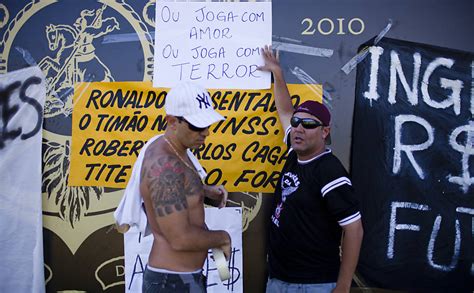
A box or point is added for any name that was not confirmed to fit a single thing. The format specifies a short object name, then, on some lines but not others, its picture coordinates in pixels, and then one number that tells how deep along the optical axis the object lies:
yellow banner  3.64
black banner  3.54
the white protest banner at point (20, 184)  3.71
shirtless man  2.59
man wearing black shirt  2.86
